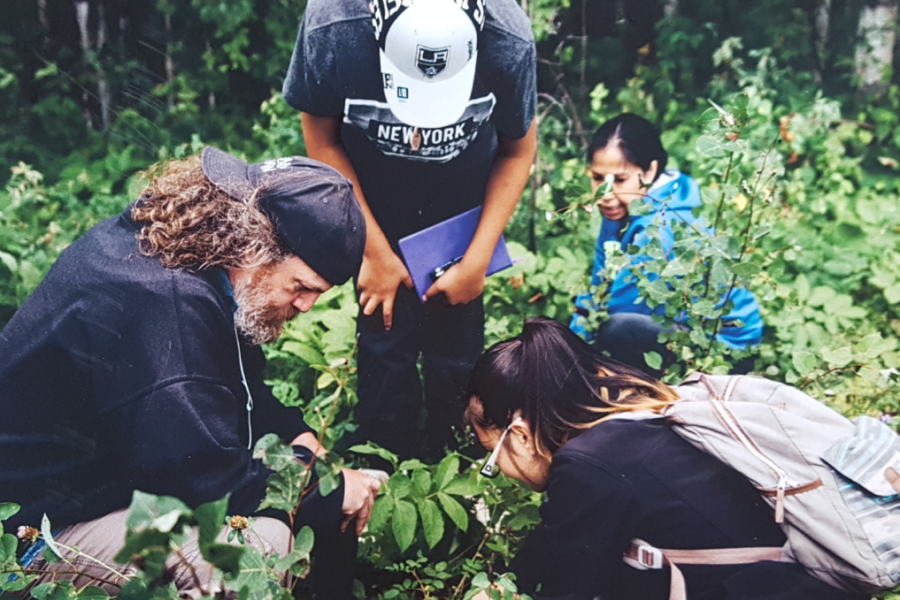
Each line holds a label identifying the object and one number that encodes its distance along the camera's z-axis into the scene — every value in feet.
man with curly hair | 6.17
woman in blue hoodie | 8.75
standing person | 7.10
